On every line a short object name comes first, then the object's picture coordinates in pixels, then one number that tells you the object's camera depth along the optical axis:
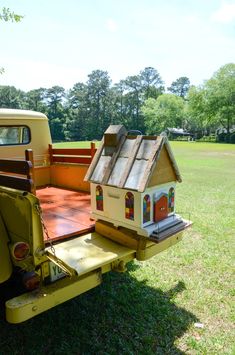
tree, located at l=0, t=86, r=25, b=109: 74.06
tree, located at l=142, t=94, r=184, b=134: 70.50
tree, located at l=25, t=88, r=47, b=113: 73.81
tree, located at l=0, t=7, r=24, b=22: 8.75
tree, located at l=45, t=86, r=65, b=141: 69.88
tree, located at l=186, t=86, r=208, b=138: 56.16
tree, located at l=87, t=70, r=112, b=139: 74.88
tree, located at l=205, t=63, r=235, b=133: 52.75
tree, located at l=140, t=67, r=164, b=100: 82.00
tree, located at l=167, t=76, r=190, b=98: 97.44
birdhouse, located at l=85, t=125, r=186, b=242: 2.81
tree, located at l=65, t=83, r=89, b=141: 71.25
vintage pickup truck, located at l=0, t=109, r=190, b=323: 2.35
